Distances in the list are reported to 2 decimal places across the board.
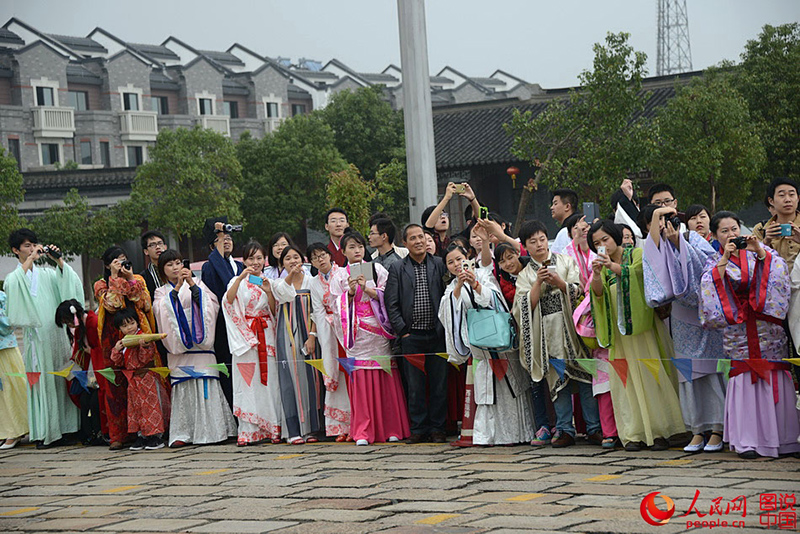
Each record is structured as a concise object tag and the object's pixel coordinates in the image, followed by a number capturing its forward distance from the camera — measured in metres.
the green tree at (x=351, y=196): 24.30
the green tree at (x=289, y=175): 35.22
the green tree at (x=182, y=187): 32.75
